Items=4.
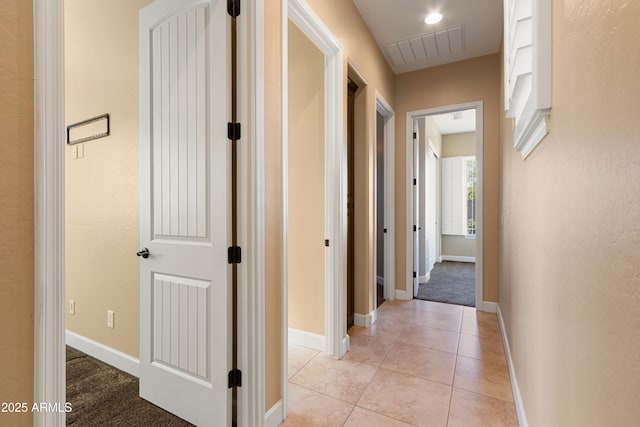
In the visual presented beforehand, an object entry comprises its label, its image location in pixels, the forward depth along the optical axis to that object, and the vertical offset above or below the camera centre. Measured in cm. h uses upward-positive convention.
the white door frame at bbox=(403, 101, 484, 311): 343 +43
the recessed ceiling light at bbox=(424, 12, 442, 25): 270 +182
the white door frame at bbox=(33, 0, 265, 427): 74 +1
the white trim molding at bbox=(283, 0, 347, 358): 232 +11
